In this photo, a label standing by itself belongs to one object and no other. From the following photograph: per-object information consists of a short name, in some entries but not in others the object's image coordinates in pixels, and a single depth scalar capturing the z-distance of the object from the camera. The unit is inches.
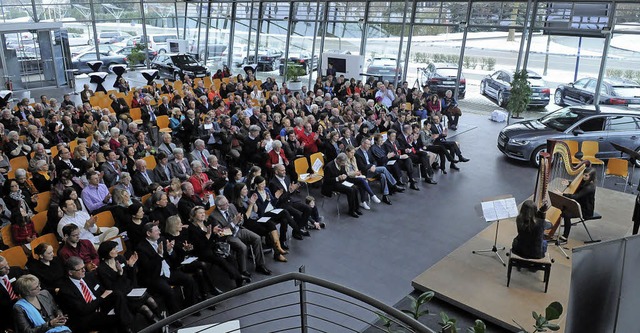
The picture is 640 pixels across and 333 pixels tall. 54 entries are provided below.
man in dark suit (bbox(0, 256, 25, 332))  201.5
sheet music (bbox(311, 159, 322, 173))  370.6
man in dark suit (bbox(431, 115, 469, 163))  451.5
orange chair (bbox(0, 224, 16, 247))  260.1
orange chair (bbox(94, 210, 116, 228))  269.0
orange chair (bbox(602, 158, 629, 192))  379.9
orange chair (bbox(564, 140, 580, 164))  419.4
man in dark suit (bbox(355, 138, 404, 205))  381.7
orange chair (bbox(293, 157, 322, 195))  363.9
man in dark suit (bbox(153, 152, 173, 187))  342.6
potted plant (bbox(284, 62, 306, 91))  758.5
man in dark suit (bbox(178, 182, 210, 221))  286.0
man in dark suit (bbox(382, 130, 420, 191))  406.6
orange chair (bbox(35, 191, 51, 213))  296.5
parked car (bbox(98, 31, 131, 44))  896.3
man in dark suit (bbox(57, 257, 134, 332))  201.8
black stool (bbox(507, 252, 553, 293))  250.1
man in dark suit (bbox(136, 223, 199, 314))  231.0
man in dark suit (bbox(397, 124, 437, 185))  419.8
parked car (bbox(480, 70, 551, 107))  604.1
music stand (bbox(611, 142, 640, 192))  322.0
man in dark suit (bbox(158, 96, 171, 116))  505.7
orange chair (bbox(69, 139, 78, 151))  394.3
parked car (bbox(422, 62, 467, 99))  661.3
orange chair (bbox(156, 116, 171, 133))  475.5
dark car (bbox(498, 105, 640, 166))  437.1
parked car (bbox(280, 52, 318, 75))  788.6
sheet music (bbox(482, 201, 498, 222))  268.2
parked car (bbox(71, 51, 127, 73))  879.7
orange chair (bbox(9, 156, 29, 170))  360.8
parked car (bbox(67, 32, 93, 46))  868.0
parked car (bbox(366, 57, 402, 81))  706.8
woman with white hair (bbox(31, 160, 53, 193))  321.4
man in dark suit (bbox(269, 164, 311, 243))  313.1
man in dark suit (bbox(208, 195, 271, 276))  268.8
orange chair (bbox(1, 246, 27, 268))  227.1
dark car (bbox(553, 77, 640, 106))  538.0
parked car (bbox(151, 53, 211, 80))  816.6
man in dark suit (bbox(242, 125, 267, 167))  402.9
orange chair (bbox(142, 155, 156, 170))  361.1
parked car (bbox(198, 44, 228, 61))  916.6
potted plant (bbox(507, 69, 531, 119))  559.5
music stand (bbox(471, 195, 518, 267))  269.1
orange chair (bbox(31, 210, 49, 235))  269.7
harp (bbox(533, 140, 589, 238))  306.5
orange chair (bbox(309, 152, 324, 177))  376.7
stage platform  241.1
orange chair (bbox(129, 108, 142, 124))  500.1
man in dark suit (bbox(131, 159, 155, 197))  326.6
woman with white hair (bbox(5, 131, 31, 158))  378.9
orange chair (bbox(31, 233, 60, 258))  239.6
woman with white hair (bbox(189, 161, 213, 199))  319.9
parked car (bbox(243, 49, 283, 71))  849.5
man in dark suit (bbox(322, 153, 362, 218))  354.0
